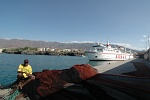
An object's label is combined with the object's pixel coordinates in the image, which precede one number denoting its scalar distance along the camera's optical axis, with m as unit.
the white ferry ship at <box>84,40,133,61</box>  33.17
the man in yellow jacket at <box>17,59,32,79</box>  4.22
